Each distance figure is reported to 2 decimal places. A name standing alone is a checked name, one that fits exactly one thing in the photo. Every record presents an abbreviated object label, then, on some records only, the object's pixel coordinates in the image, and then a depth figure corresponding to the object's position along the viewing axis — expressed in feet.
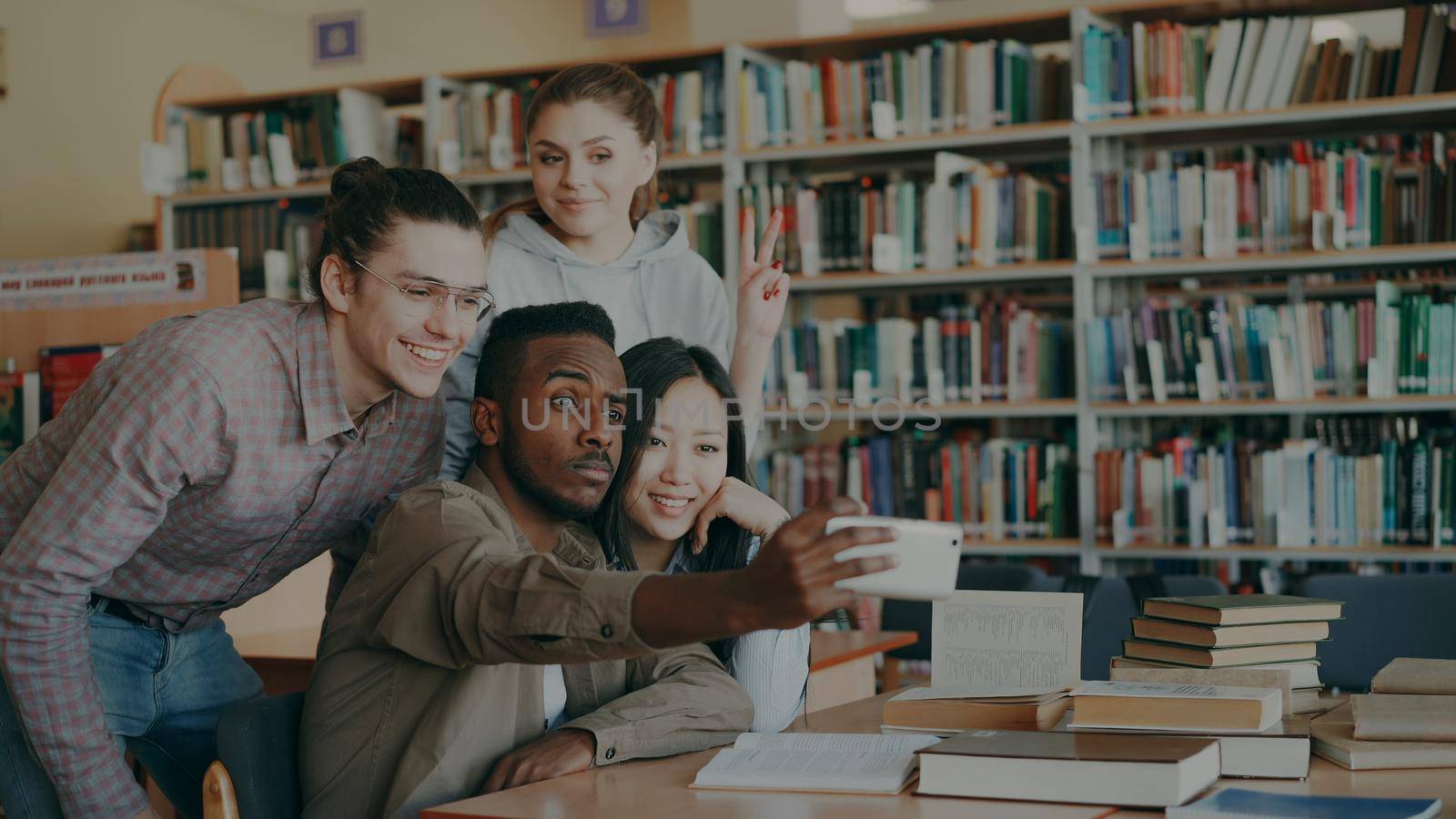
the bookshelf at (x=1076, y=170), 13.78
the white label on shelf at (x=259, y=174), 18.20
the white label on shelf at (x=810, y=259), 15.44
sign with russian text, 11.77
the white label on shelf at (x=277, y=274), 17.72
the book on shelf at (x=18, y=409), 11.37
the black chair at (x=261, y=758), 5.19
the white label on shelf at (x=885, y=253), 15.10
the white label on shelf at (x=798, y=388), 15.47
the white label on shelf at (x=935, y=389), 15.20
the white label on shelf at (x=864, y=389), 15.42
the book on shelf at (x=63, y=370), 11.23
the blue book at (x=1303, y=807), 4.06
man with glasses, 5.46
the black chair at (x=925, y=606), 11.93
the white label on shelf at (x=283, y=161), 17.93
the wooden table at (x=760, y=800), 4.36
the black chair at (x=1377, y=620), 10.09
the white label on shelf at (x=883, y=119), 15.10
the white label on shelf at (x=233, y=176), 18.33
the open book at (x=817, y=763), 4.64
